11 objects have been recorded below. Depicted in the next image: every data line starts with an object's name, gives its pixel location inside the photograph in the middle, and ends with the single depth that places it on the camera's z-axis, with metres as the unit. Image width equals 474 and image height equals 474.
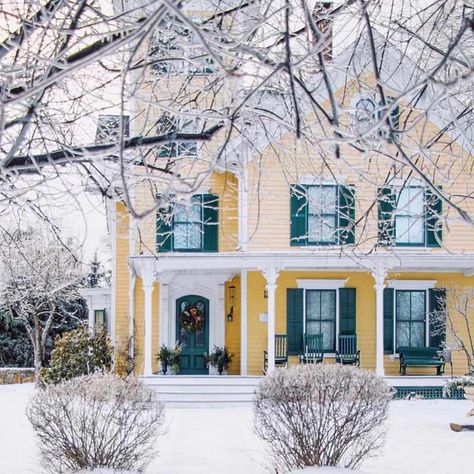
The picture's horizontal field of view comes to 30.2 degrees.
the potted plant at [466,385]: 14.02
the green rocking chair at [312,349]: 18.58
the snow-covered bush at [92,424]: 8.03
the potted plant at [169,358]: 19.22
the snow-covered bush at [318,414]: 8.47
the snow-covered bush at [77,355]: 19.27
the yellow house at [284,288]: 18.19
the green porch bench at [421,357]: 18.70
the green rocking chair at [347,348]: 18.70
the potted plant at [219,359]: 19.38
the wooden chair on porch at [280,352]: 18.56
